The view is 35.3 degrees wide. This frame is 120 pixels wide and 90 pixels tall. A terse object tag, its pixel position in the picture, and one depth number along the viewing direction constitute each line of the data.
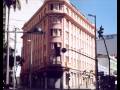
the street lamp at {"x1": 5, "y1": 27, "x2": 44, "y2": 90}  11.47
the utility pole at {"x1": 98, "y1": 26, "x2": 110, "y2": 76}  14.66
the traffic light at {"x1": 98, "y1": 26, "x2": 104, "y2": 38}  14.60
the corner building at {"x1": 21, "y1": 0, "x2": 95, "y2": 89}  25.44
